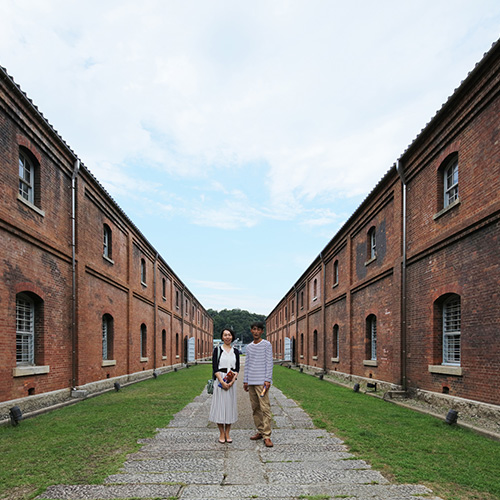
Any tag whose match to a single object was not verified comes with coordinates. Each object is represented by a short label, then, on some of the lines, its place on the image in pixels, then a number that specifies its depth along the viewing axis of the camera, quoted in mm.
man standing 5914
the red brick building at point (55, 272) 8484
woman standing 5867
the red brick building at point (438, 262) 7777
